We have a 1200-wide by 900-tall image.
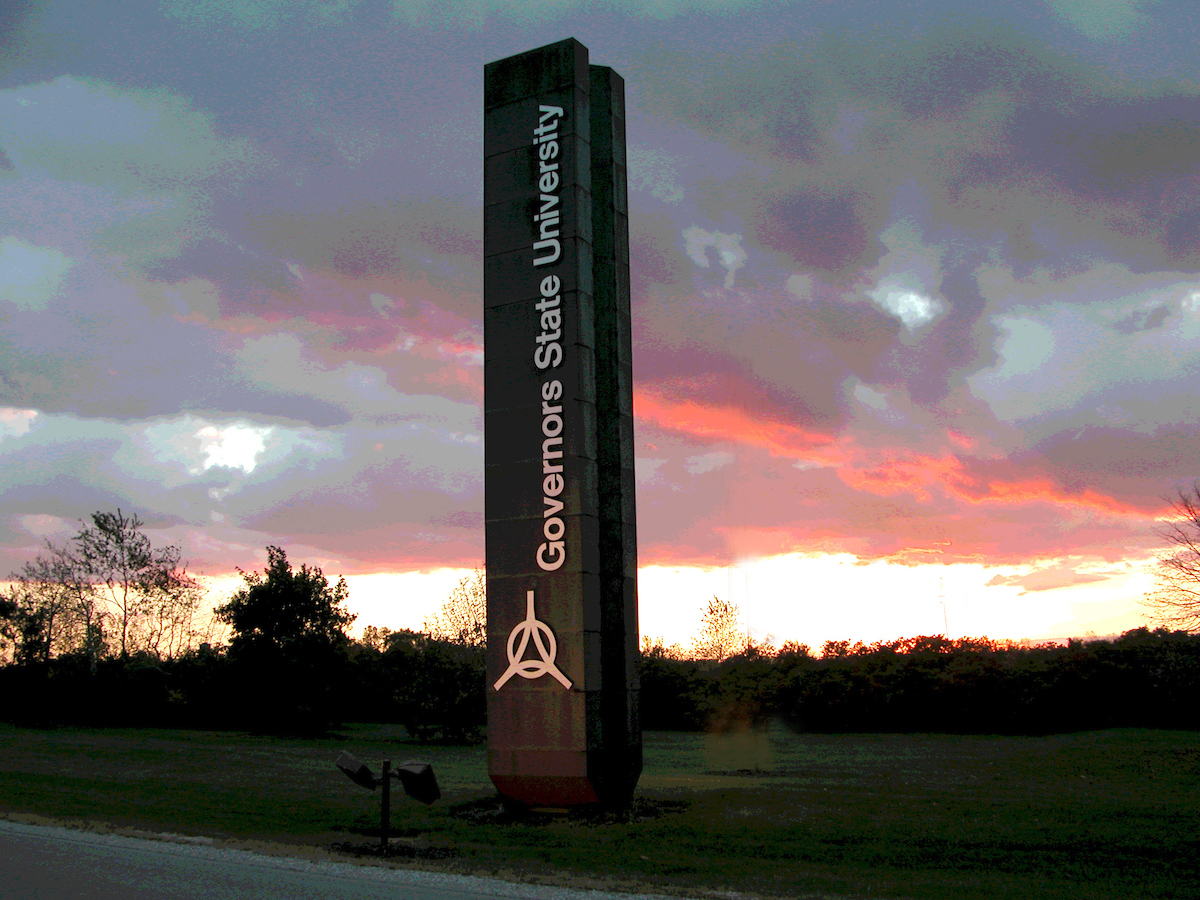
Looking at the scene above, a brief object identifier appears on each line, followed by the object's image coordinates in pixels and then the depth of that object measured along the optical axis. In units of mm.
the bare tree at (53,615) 58969
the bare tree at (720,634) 75625
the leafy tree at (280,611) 46844
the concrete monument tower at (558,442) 17781
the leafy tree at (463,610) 63344
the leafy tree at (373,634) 89938
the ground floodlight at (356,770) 13797
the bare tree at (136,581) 58156
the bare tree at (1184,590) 29453
